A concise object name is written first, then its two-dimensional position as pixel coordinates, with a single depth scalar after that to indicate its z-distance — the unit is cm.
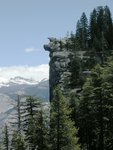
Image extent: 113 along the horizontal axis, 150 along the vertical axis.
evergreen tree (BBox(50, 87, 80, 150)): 5672
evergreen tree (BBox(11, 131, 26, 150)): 6091
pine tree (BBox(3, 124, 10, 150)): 7622
